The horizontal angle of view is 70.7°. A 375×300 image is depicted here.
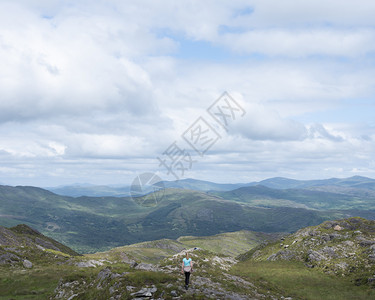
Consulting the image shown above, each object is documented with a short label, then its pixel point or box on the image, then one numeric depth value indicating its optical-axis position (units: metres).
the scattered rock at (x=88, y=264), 68.25
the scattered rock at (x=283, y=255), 81.80
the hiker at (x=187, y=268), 33.34
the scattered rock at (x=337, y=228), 96.68
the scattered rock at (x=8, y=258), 63.00
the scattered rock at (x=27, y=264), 61.53
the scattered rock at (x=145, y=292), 30.55
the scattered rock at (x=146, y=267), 49.98
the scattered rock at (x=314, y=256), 73.88
